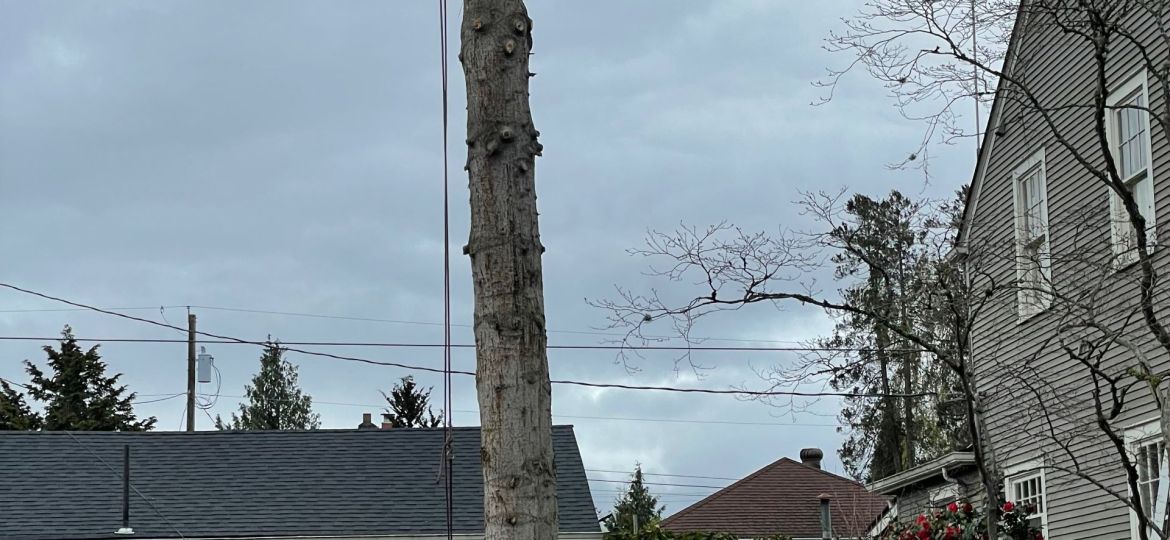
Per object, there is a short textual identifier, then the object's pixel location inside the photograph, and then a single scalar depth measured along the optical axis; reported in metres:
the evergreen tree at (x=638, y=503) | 51.38
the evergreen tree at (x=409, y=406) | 41.75
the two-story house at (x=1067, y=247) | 12.89
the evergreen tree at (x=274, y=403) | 53.53
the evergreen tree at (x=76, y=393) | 39.59
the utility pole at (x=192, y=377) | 35.05
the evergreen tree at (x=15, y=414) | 38.62
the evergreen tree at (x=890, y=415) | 36.34
